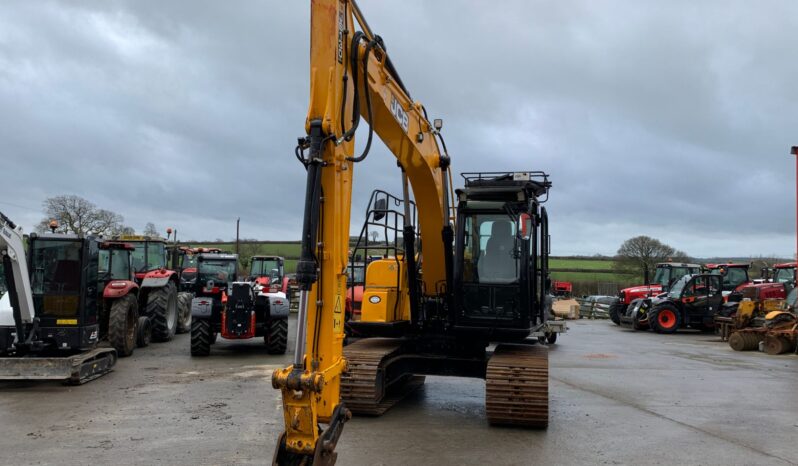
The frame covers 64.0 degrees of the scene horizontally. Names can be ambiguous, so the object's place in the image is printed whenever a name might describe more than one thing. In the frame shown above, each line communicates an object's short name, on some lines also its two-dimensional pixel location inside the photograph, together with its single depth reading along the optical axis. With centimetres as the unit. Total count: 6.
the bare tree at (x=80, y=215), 3603
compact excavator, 930
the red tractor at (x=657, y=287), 2668
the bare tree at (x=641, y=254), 4347
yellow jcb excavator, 480
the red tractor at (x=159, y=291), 1545
